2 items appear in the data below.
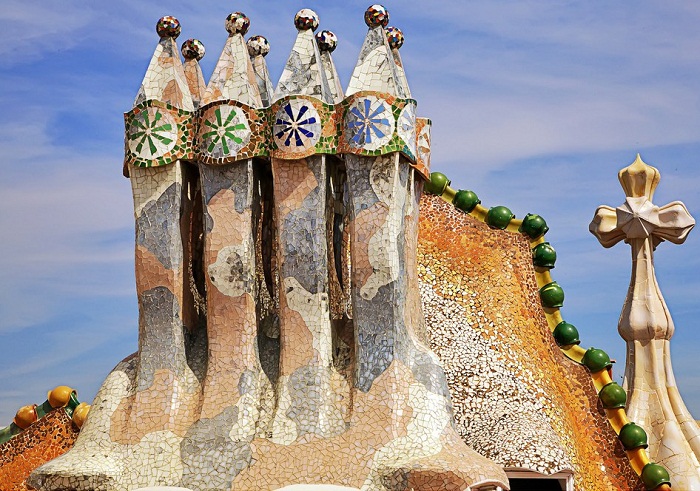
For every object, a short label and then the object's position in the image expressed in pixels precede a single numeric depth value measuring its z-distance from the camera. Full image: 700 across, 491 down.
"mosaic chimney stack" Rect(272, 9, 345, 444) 10.62
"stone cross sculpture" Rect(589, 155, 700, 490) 14.27
